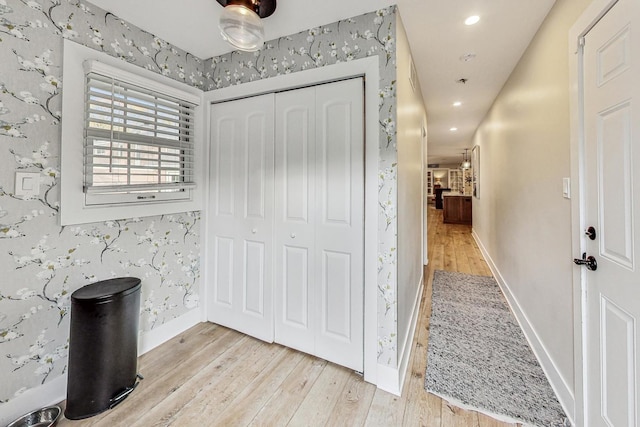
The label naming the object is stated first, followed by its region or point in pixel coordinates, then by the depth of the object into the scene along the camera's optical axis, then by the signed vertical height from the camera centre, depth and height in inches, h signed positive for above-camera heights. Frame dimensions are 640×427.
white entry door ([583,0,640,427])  41.3 +0.9
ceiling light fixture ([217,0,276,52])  52.2 +38.0
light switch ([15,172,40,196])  57.5 +7.2
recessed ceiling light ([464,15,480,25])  73.5 +54.9
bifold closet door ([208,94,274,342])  86.7 +0.6
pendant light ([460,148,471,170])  325.4 +67.9
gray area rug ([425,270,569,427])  61.4 -41.9
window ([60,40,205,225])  65.7 +21.7
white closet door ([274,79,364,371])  72.8 -1.3
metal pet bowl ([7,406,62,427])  56.1 -43.2
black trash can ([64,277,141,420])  59.4 -30.3
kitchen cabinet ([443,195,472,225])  330.6 +8.9
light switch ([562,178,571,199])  60.5 +6.8
